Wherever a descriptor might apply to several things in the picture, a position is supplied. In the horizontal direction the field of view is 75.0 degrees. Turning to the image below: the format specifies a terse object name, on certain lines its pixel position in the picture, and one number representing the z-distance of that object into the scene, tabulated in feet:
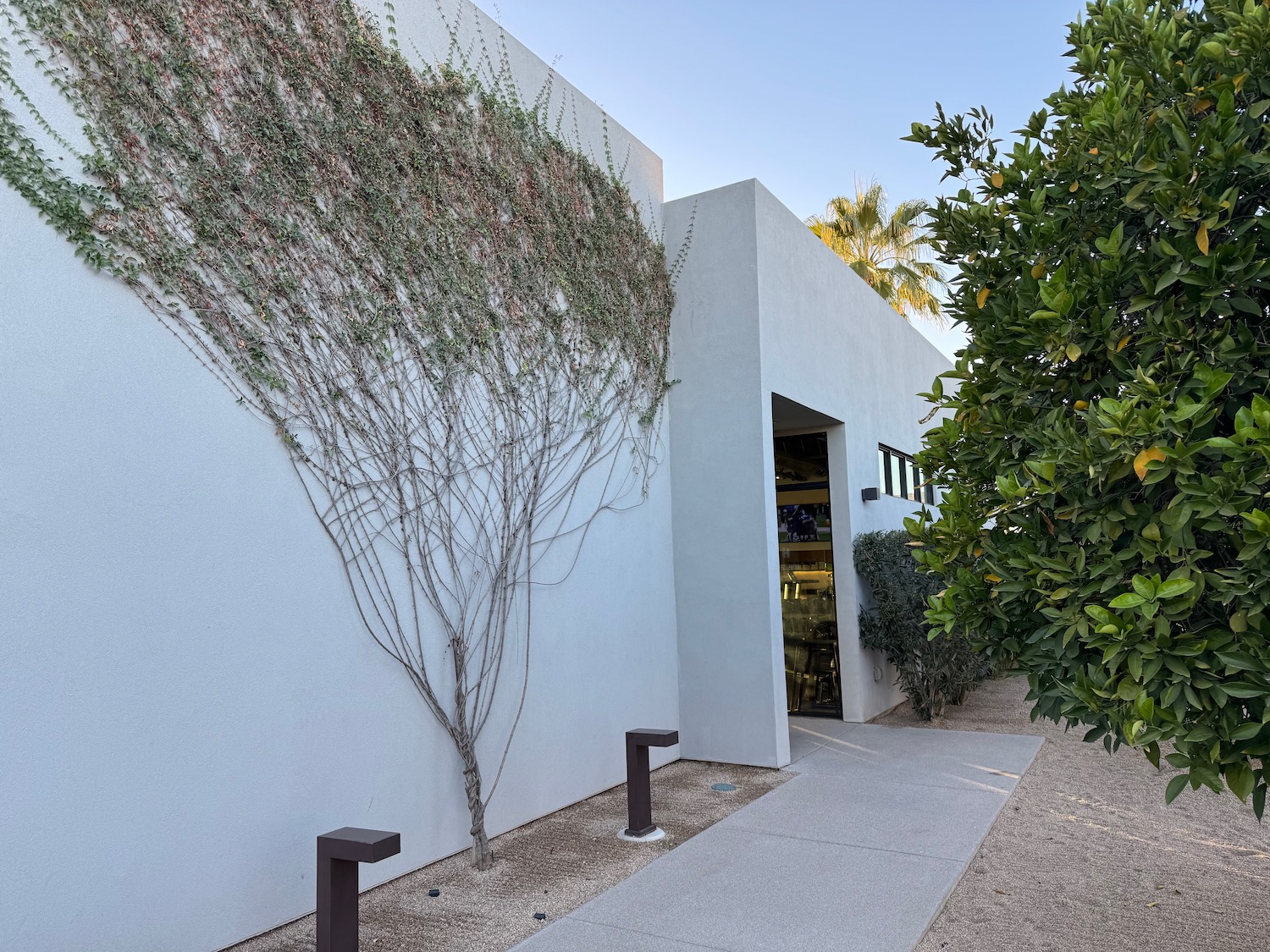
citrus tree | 6.26
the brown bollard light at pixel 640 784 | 15.48
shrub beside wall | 26.02
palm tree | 62.64
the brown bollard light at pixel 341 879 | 9.90
